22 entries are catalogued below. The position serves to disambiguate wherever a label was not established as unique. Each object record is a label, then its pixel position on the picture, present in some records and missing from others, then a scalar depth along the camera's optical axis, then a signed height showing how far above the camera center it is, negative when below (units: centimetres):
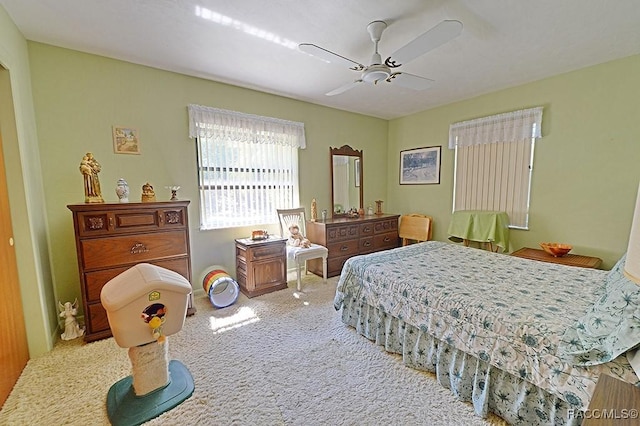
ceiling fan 171 +101
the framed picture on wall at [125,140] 268 +50
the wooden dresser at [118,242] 221 -48
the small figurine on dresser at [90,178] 225 +10
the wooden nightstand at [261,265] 318 -97
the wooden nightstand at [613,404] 76 -68
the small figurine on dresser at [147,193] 258 -4
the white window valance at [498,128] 326 +79
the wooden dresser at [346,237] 386 -78
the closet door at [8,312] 171 -86
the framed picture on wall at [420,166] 437 +36
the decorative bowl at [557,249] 289 -71
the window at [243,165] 319 +30
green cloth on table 347 -56
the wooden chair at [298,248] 336 -81
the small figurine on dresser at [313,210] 411 -36
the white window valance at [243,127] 308 +79
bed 119 -80
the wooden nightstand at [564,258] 268 -80
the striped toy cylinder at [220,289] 290 -114
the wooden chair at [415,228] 431 -70
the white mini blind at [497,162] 336 +34
